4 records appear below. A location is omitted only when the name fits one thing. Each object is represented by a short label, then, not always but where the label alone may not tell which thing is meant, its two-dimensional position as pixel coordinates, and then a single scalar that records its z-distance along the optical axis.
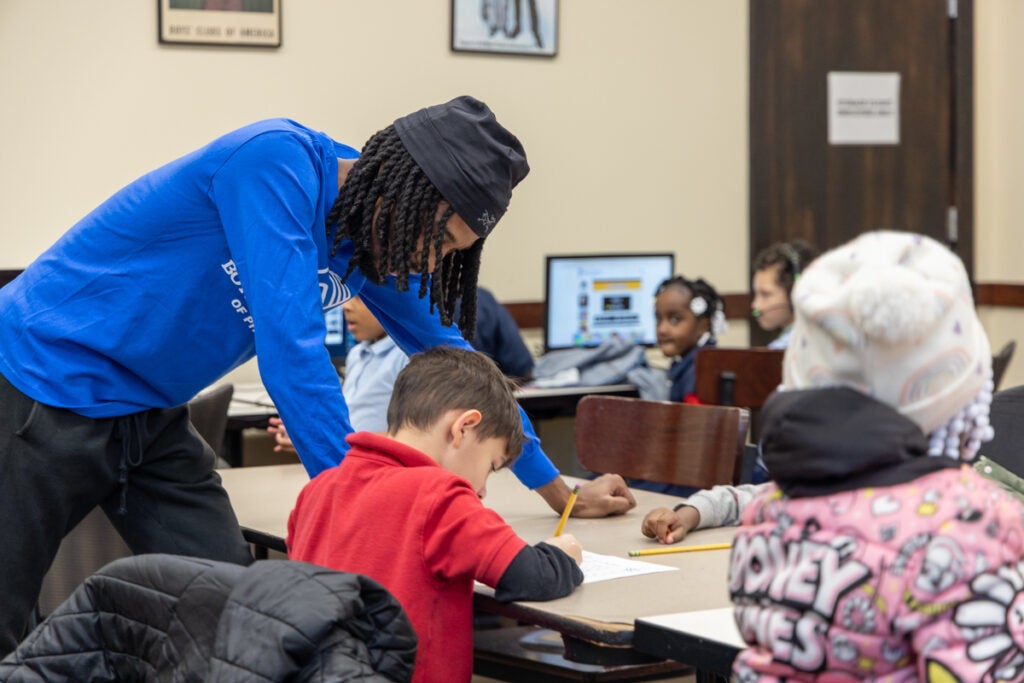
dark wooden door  6.12
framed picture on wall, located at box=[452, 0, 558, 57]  5.39
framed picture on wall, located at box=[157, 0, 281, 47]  4.88
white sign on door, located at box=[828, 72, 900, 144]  6.28
